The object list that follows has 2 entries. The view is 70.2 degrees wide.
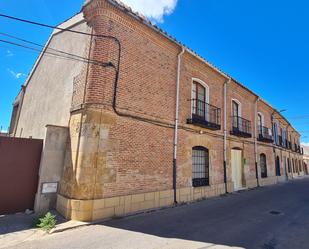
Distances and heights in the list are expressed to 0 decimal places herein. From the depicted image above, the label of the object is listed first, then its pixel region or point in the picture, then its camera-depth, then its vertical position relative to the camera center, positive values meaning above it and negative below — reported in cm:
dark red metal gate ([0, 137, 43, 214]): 616 -31
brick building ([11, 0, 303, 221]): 630 +184
